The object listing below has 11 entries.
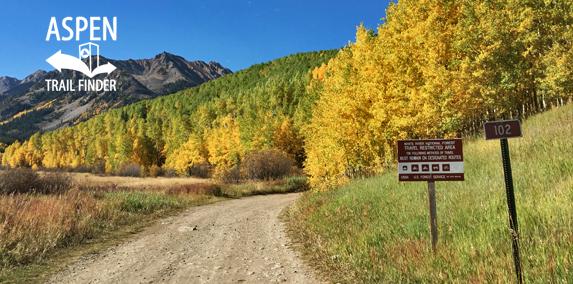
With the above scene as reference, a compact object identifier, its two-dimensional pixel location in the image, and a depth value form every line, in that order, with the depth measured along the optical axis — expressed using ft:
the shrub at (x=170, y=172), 209.97
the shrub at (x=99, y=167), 257.96
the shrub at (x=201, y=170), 186.29
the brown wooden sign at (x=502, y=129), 13.32
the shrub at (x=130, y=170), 205.22
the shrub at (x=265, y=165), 118.21
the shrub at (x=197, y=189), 71.31
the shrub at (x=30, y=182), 47.73
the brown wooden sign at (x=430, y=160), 16.98
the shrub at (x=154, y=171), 214.26
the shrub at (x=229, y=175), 114.62
